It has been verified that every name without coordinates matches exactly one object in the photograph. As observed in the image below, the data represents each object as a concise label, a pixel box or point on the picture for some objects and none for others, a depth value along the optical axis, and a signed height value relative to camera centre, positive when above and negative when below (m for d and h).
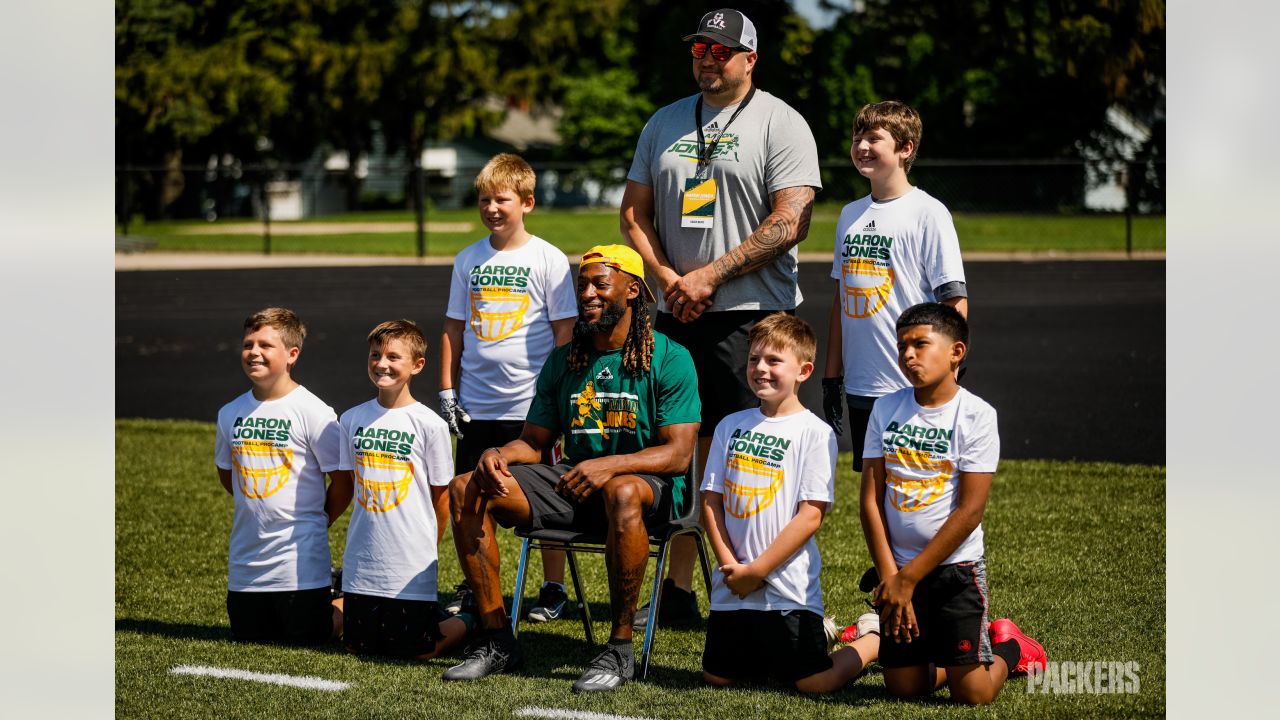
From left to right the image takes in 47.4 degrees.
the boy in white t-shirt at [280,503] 5.61 -0.59
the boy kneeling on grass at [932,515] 4.62 -0.52
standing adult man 5.62 +0.57
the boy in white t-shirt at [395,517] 5.41 -0.62
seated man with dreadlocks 5.07 -0.38
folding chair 5.09 -0.68
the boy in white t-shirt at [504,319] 5.90 +0.13
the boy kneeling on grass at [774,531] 4.85 -0.60
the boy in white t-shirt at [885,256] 5.15 +0.34
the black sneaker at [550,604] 6.03 -1.06
